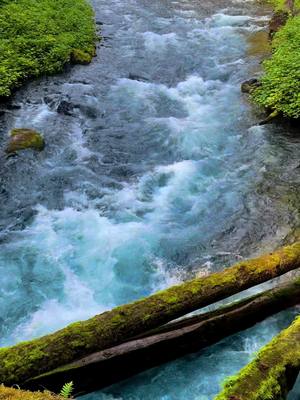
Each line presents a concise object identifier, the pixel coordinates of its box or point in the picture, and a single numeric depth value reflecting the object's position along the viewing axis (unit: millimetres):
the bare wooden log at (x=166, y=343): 6016
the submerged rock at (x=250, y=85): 15763
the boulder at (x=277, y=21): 19438
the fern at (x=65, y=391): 4398
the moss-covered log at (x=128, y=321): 5707
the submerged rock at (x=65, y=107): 15055
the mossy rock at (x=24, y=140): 12978
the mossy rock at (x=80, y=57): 17953
